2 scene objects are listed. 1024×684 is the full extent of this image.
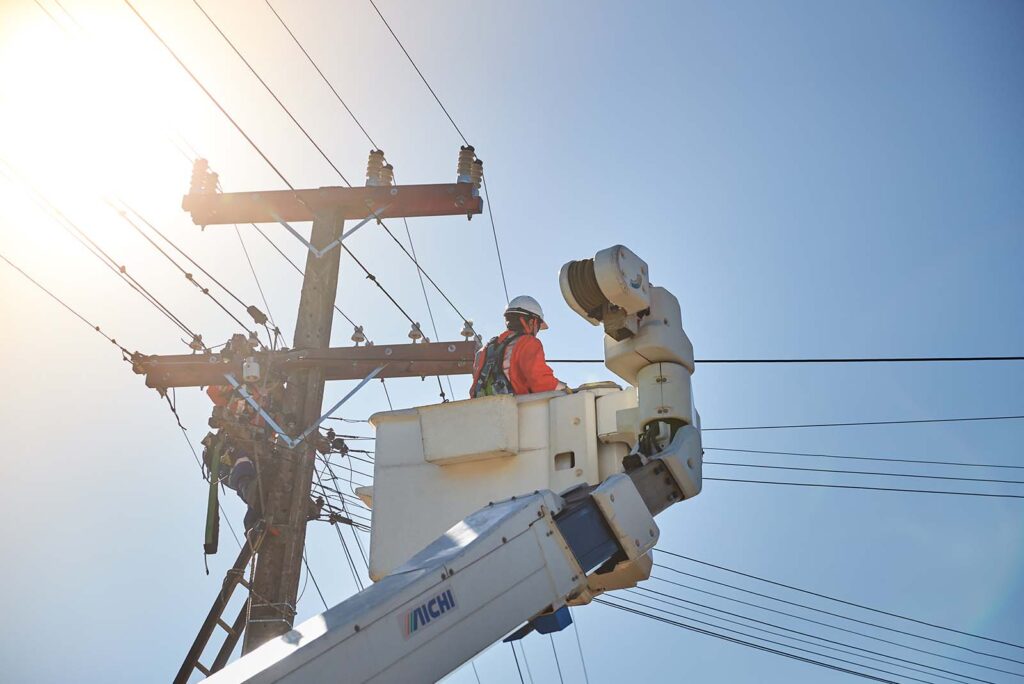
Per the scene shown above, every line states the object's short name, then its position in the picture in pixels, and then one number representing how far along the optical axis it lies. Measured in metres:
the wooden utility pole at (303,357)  8.50
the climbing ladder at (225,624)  8.62
